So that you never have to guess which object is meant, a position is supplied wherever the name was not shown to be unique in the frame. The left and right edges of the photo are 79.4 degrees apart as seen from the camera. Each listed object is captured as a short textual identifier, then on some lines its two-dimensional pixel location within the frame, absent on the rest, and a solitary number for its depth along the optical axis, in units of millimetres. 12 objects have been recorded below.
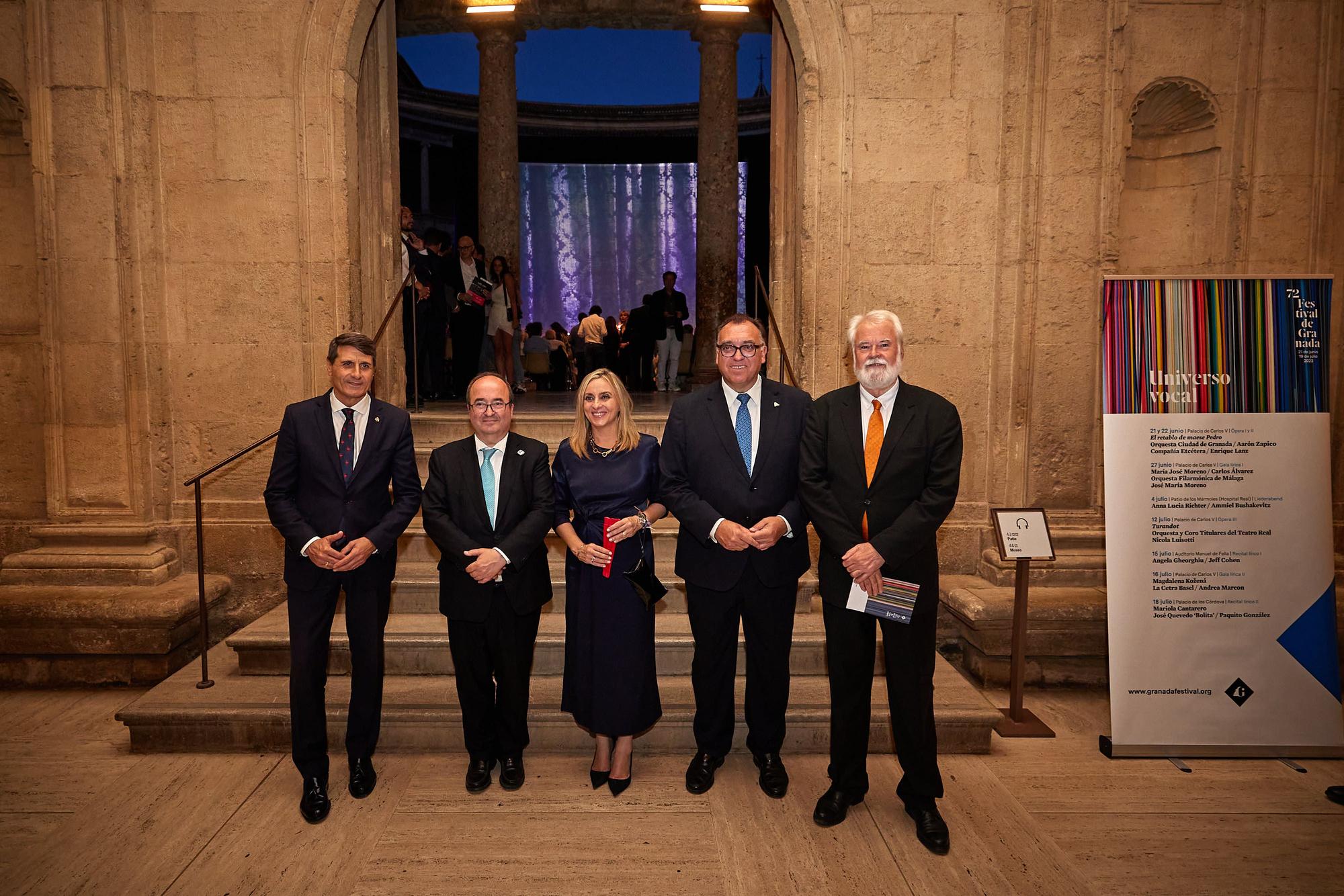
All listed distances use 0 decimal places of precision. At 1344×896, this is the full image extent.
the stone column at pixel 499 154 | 12172
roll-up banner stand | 3793
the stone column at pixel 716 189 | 11898
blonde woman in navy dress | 3289
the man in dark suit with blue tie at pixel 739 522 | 3246
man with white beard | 3010
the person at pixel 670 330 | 11180
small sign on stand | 3996
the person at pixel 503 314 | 9000
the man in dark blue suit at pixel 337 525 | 3221
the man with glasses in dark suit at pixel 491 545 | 3248
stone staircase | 3795
